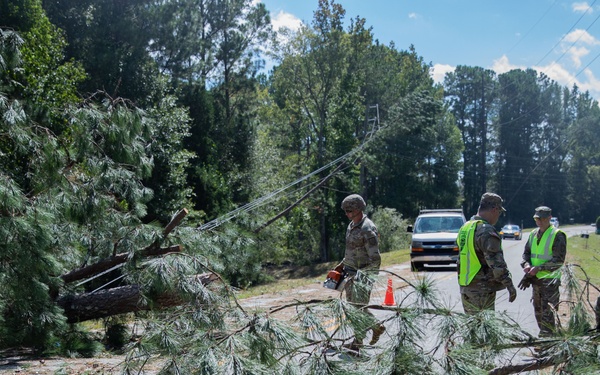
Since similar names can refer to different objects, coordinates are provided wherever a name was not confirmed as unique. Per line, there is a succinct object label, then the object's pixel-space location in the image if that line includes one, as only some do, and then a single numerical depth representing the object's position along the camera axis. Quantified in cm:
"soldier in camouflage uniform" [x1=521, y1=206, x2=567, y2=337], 668
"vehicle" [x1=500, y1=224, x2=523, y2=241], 4919
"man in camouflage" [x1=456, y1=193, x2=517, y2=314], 551
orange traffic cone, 634
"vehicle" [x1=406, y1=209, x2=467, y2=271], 1919
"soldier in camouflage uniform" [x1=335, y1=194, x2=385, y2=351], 679
